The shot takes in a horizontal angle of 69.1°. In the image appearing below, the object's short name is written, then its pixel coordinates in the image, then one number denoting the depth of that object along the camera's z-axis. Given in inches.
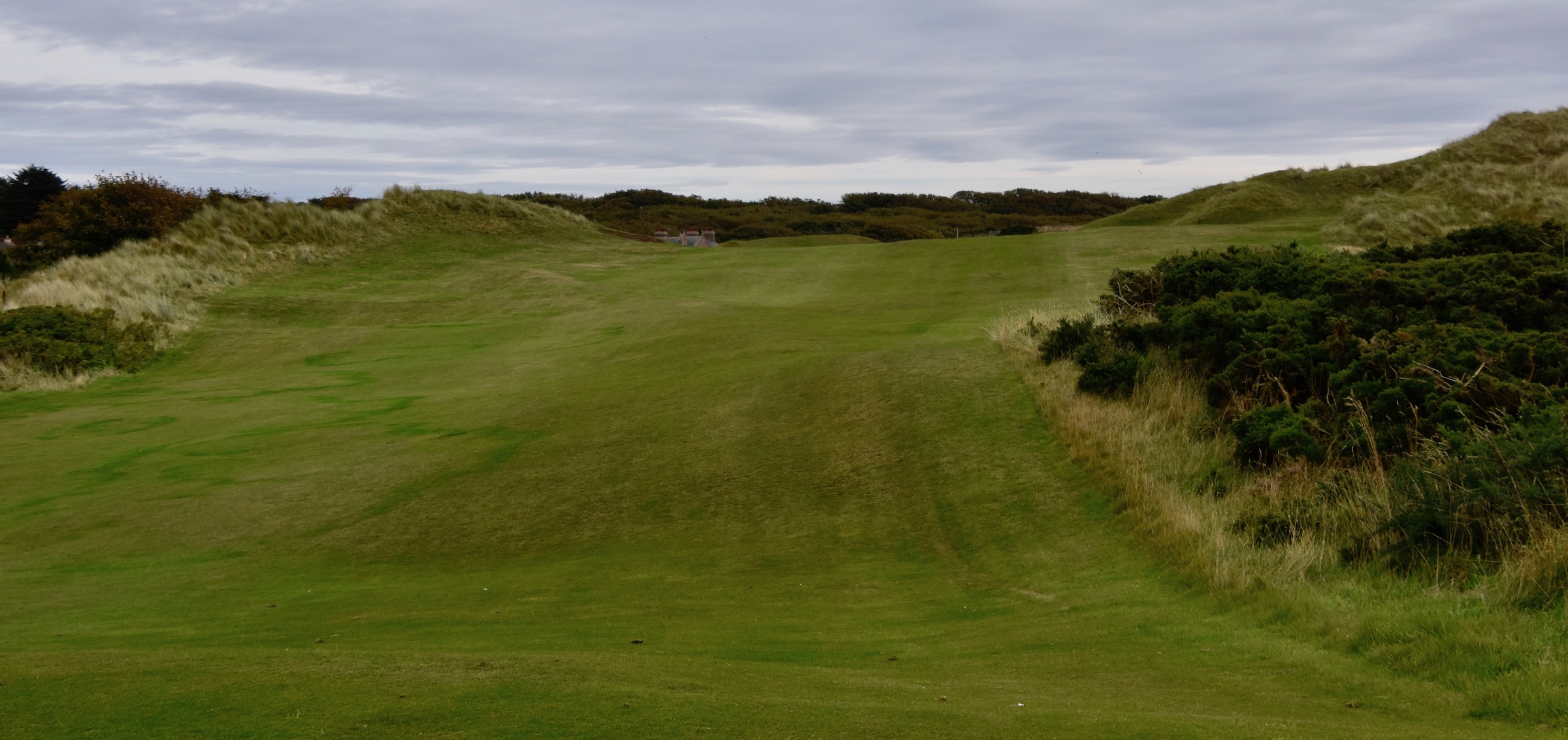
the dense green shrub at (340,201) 1544.0
